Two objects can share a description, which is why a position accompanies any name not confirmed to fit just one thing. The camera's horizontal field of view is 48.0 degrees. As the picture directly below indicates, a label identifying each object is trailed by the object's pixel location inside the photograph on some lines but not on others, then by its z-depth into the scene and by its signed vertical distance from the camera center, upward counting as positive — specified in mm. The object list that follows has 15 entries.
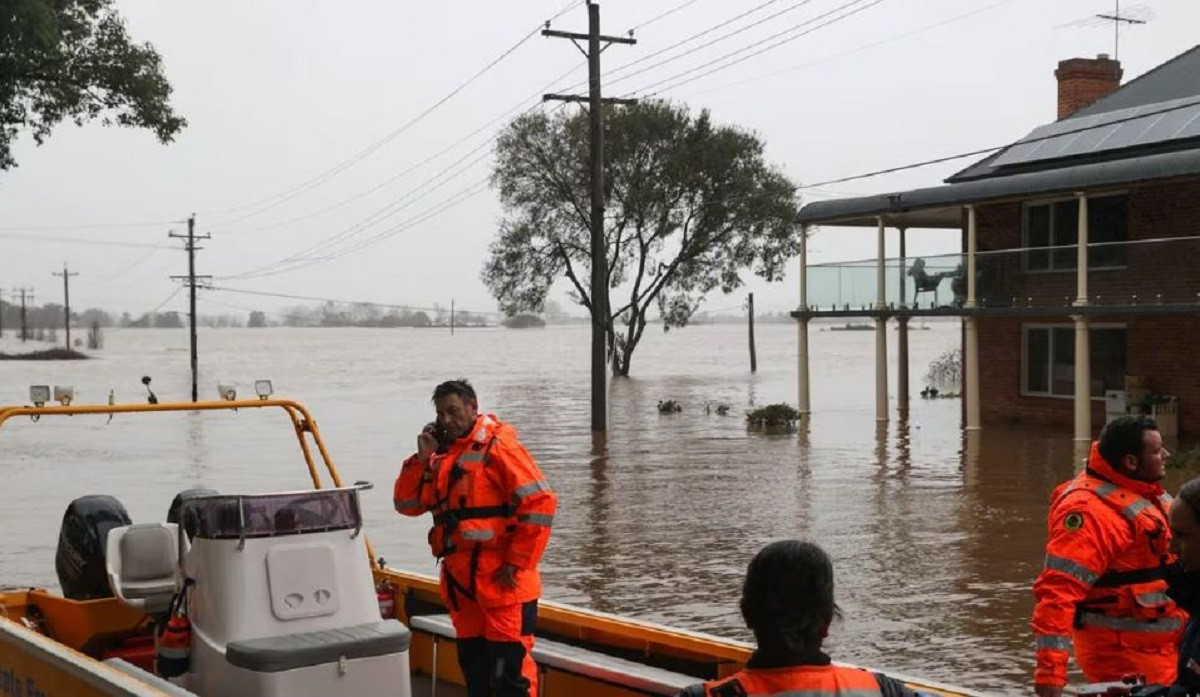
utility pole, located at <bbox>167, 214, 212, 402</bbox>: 65562 +3817
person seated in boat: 2697 -578
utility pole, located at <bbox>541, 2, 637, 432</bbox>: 28781 +3411
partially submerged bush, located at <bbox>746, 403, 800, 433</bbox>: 31172 -1957
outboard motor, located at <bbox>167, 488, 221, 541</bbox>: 5707 -801
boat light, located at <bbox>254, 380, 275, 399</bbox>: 6613 -257
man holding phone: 5156 -776
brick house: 24062 +1356
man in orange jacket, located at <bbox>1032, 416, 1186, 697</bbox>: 4238 -730
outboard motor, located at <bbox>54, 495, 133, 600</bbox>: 6938 -1087
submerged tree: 55656 +5765
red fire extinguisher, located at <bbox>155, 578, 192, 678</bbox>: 5512 -1279
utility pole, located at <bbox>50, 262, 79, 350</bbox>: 128250 +3649
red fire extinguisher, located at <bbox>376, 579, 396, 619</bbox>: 6871 -1343
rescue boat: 5184 -1204
